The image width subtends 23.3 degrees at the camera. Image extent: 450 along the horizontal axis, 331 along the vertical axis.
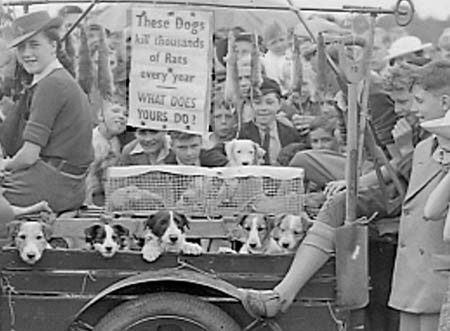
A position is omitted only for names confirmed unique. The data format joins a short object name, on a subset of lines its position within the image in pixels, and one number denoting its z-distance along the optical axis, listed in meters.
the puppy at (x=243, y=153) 5.41
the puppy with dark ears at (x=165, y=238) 4.61
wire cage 4.91
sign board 5.17
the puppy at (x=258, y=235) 4.71
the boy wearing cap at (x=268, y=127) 6.04
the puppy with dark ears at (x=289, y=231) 4.70
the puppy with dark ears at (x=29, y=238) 4.59
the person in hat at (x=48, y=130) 5.01
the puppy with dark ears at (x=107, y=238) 4.62
